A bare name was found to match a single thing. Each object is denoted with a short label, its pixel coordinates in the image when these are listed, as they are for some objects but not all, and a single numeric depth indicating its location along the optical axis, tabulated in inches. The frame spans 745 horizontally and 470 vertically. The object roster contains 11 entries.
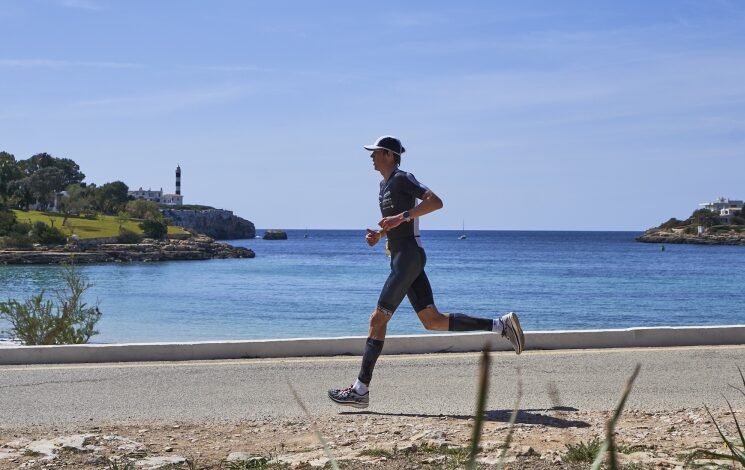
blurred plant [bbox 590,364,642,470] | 48.4
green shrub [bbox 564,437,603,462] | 203.8
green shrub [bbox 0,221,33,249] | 3794.3
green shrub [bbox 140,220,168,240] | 4701.0
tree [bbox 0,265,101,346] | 542.9
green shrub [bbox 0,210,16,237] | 3934.5
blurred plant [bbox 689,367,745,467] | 158.5
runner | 276.7
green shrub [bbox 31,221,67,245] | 3969.0
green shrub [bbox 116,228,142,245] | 4284.0
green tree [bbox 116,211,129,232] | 4697.3
